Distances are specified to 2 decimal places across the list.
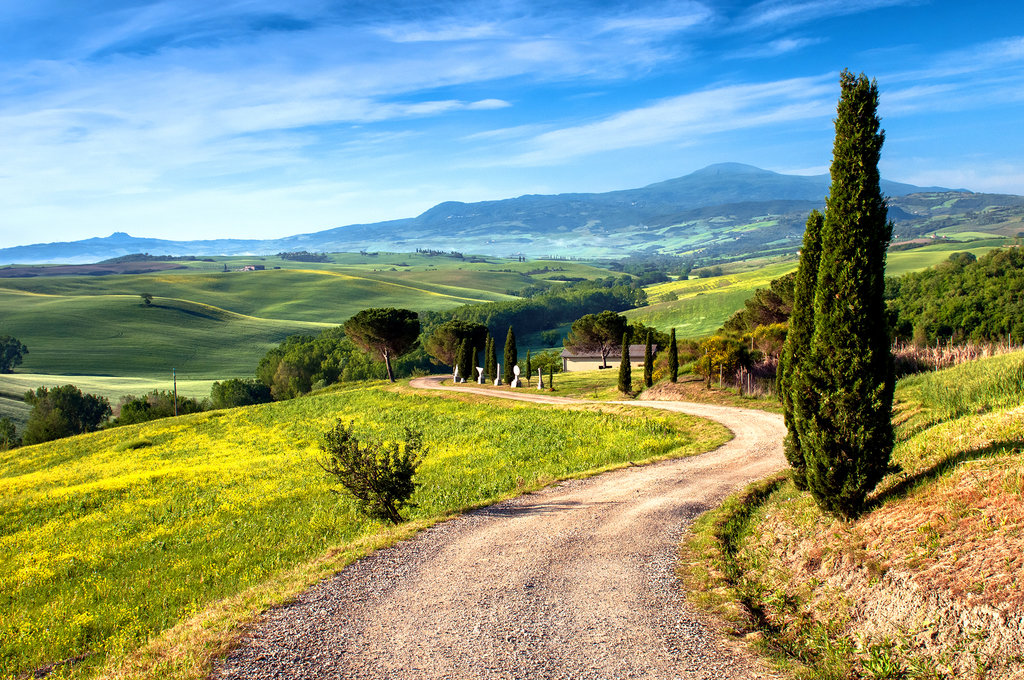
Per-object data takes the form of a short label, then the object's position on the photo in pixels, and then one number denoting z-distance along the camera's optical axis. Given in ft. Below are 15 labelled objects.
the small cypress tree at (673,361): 156.74
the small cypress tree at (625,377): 164.66
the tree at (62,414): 277.03
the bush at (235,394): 336.94
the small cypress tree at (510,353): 224.12
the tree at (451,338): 286.66
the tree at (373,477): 59.47
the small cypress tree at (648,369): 166.61
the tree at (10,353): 425.28
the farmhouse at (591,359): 328.08
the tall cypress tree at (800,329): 46.55
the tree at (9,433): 262.06
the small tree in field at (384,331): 258.16
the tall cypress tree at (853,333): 40.91
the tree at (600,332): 280.31
